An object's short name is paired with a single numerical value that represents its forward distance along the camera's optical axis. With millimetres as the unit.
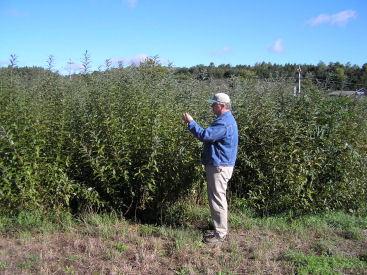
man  4297
